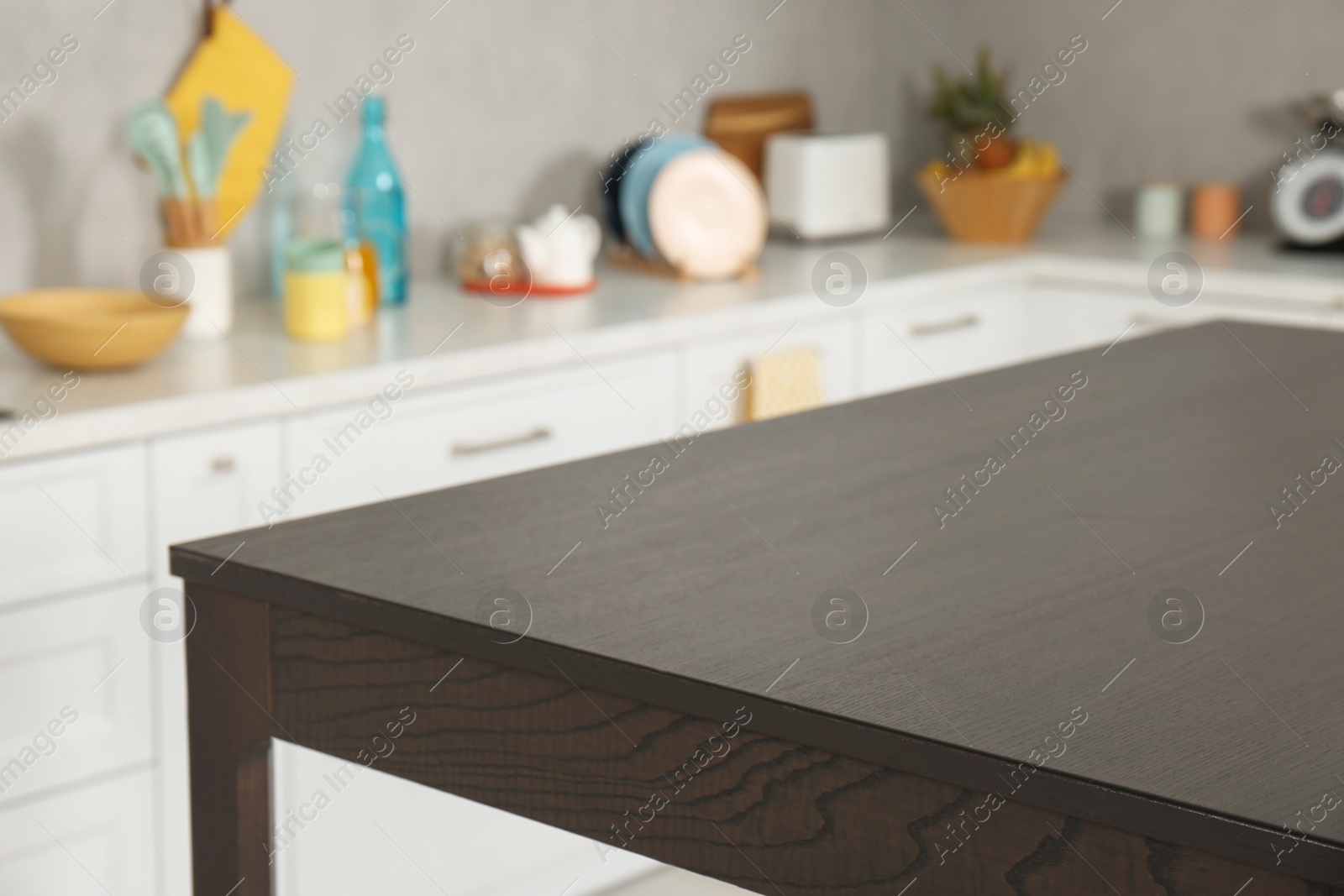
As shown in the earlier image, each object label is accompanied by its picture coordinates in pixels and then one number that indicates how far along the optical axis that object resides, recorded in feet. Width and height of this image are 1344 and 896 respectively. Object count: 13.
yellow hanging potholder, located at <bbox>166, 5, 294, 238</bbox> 7.76
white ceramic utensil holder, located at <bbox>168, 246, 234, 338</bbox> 7.06
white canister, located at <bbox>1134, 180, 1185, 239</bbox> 11.44
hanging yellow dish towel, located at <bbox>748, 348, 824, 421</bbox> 8.18
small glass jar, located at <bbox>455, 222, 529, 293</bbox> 8.55
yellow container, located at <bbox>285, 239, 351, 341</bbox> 7.00
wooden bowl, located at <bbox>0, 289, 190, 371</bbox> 6.06
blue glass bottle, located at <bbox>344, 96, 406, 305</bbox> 7.95
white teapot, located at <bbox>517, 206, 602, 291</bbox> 8.41
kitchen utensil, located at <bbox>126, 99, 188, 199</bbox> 6.94
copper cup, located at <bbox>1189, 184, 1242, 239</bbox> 11.30
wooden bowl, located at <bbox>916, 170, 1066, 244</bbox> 10.48
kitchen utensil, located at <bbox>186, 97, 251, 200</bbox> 7.04
